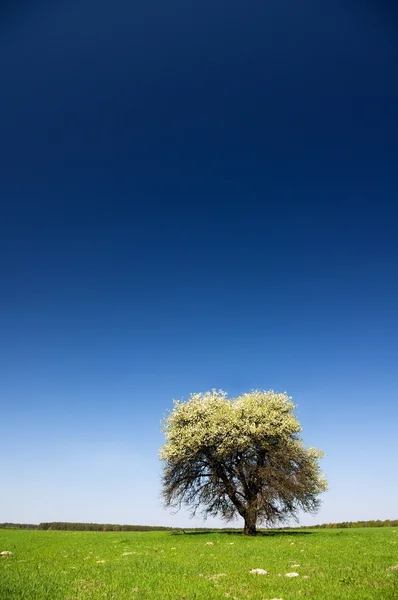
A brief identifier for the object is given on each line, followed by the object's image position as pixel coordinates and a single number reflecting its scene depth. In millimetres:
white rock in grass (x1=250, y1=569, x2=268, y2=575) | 12948
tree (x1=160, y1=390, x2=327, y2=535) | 37719
